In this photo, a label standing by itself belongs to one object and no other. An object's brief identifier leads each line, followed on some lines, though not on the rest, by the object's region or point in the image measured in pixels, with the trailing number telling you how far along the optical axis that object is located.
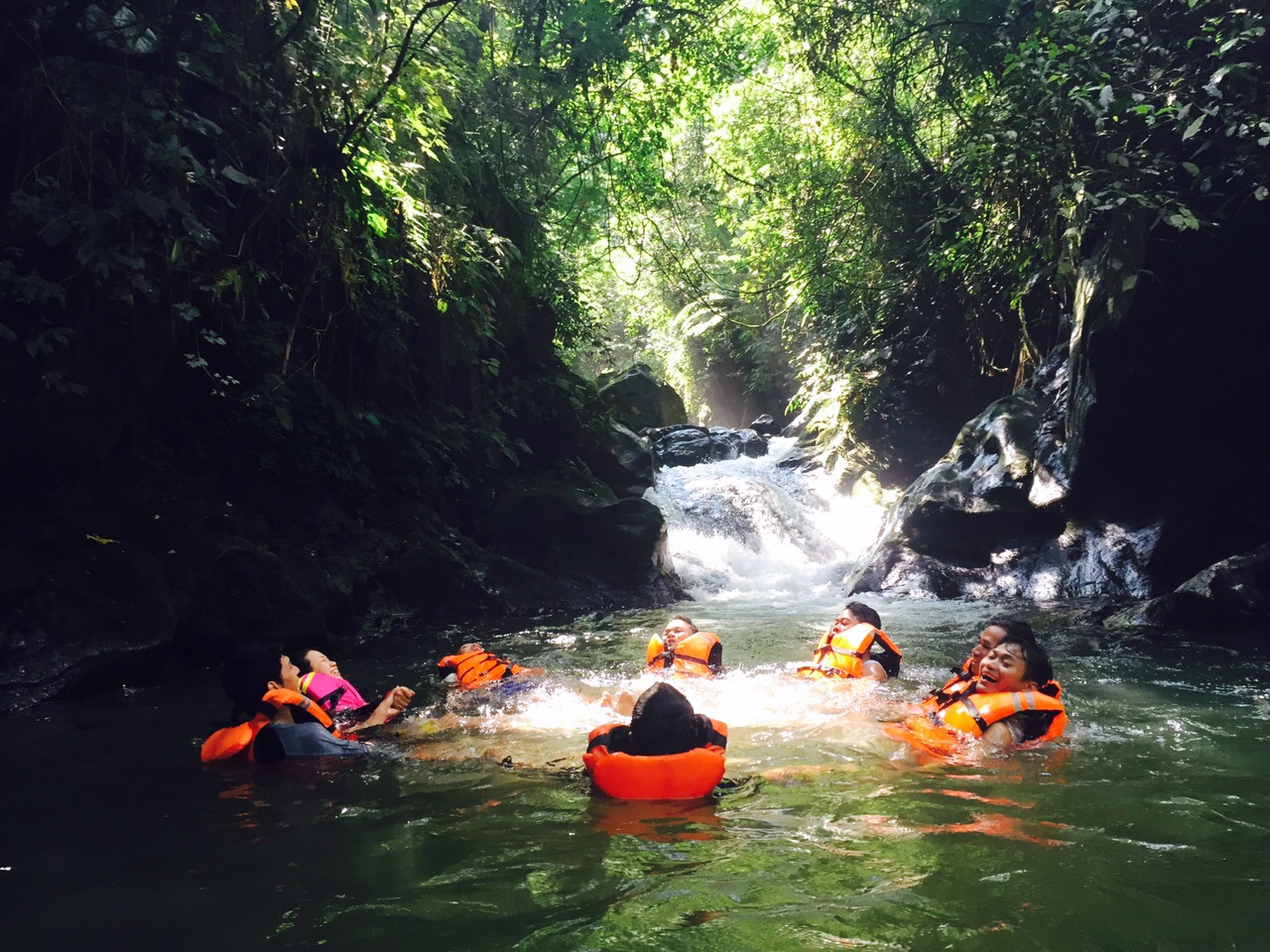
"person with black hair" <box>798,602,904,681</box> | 6.12
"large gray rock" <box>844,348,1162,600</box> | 10.41
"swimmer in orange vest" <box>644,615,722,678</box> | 6.36
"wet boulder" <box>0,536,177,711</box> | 5.71
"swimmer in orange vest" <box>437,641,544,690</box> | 6.17
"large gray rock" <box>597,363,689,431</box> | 21.88
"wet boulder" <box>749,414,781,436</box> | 23.82
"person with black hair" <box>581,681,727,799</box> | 3.51
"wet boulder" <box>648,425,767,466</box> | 20.92
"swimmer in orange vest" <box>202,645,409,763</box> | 4.39
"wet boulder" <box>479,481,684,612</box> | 11.50
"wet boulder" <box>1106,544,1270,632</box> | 7.50
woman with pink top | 5.22
